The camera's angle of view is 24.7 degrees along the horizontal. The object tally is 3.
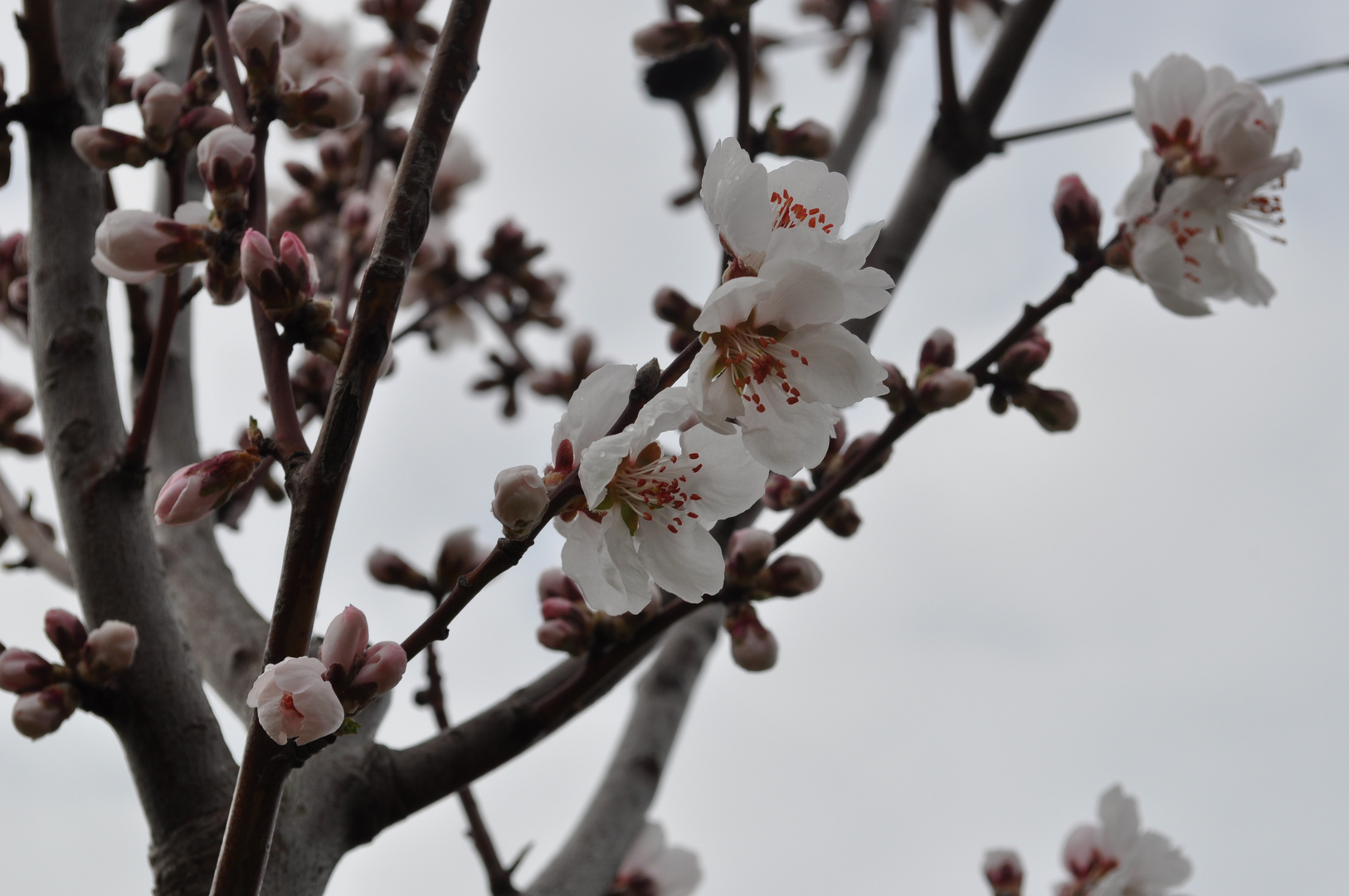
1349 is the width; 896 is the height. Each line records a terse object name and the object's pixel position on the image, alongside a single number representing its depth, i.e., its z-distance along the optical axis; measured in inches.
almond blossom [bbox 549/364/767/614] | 20.2
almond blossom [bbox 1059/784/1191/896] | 28.9
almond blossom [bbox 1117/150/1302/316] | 23.4
